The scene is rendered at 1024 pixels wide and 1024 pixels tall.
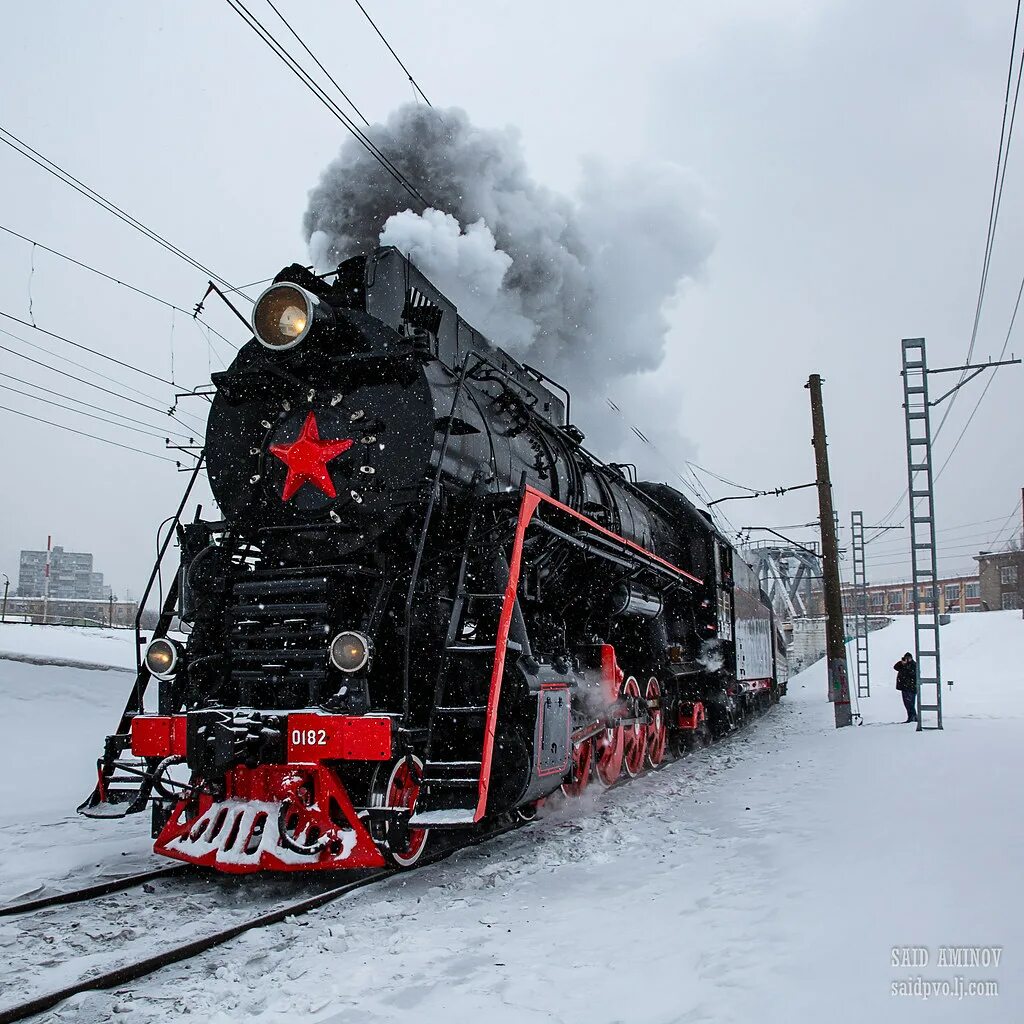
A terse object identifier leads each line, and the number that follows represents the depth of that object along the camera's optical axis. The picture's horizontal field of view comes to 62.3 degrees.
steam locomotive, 4.52
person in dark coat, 13.52
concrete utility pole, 15.10
